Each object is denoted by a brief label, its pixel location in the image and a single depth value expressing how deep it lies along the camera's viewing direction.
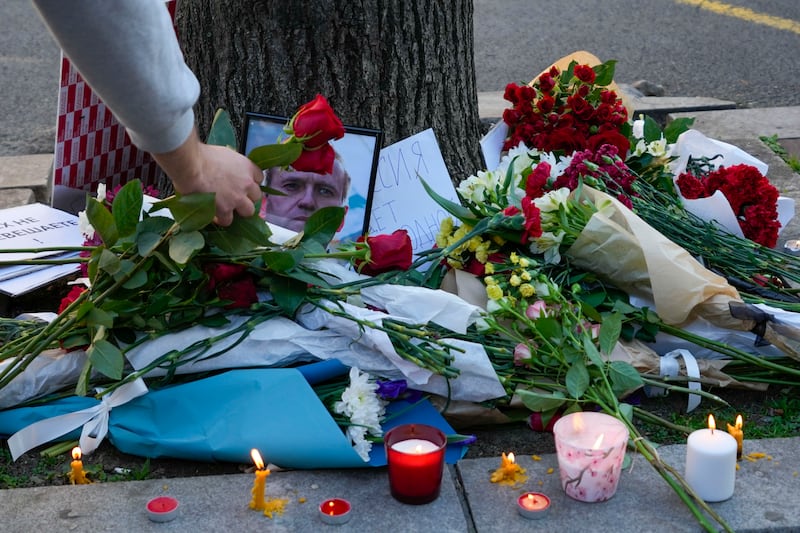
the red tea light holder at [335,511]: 1.78
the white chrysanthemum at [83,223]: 2.22
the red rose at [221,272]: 2.10
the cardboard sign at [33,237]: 2.58
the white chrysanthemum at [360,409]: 1.95
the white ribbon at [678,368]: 2.17
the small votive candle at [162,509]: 1.78
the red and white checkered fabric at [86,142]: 3.00
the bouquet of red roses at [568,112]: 2.87
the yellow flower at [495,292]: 2.18
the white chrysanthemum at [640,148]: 2.83
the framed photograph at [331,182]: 2.70
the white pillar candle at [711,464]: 1.76
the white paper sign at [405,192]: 2.80
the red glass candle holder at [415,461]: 1.79
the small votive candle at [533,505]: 1.78
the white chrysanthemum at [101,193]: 2.17
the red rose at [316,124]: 2.03
